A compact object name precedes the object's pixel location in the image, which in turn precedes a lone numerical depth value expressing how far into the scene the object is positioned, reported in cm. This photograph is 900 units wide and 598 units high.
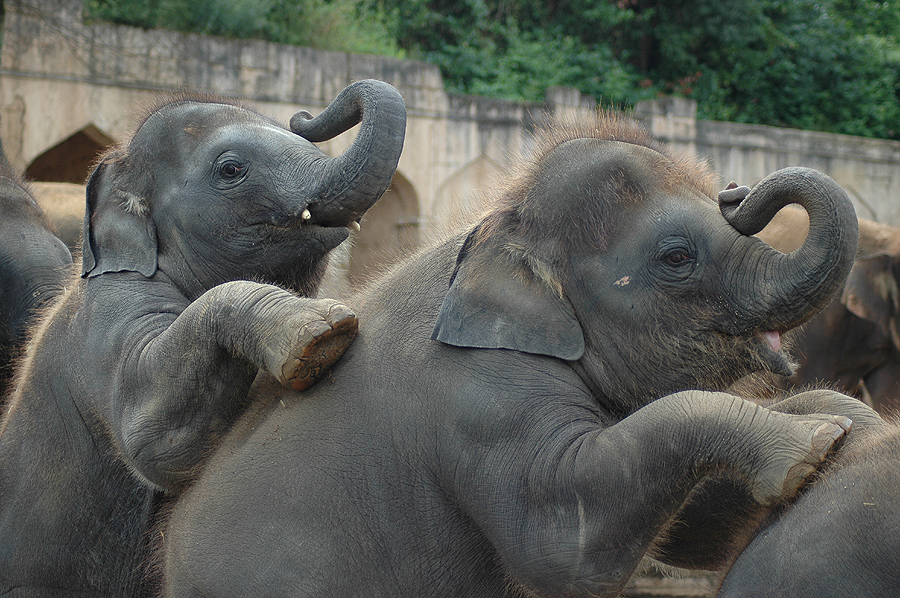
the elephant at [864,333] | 1448
